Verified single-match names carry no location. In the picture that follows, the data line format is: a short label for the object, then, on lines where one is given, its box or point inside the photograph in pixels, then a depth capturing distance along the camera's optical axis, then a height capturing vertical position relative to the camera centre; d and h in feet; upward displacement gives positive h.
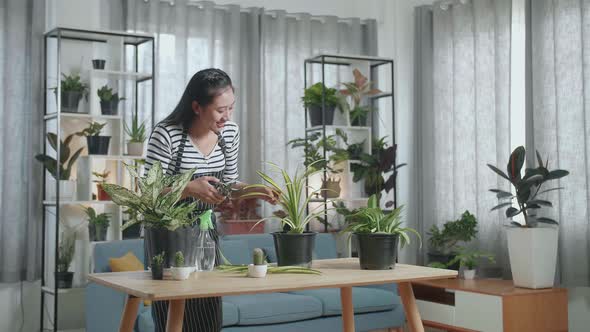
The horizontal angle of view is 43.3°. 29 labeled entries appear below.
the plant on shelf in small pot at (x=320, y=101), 19.34 +2.41
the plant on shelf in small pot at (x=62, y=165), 16.69 +0.65
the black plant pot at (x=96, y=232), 16.90 -0.88
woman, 7.98 +0.58
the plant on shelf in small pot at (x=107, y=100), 17.44 +2.21
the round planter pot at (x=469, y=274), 17.75 -1.93
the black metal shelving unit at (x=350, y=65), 19.20 +3.54
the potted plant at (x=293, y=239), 7.80 -0.48
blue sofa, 13.67 -2.20
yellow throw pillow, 13.88 -1.33
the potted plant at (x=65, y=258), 16.70 -1.47
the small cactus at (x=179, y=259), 6.89 -0.61
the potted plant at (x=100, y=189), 17.24 +0.11
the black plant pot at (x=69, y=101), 17.06 +2.14
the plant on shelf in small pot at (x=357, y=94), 19.70 +2.64
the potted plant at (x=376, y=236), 7.89 -0.46
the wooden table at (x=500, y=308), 15.28 -2.44
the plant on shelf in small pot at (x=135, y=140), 17.59 +1.26
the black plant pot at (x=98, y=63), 17.47 +3.08
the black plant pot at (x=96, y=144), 17.10 +1.15
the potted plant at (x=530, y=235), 15.46 -0.87
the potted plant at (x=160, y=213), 6.97 -0.19
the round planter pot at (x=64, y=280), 16.69 -1.94
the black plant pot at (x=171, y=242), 6.95 -0.45
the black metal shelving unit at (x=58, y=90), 16.21 +2.44
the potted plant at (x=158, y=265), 6.98 -0.67
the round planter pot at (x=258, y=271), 7.33 -0.77
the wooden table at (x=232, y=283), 6.28 -0.82
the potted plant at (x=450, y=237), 17.92 -1.06
